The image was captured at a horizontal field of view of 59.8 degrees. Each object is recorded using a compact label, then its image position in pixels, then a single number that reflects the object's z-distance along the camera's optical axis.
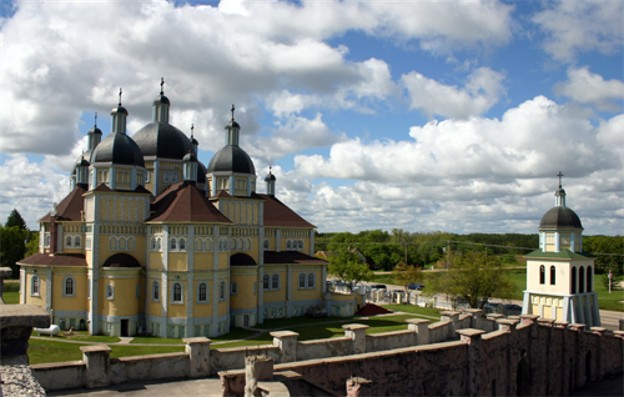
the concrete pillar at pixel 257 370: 12.66
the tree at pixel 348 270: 57.44
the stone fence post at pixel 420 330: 21.80
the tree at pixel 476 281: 44.25
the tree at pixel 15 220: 93.69
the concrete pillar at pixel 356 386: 14.07
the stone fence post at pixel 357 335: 19.02
